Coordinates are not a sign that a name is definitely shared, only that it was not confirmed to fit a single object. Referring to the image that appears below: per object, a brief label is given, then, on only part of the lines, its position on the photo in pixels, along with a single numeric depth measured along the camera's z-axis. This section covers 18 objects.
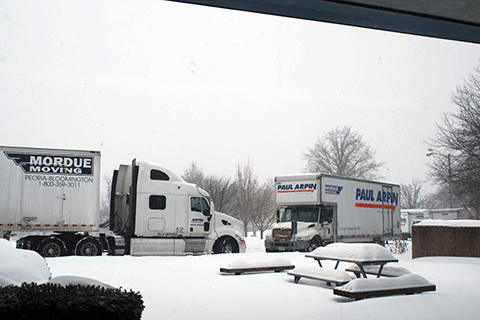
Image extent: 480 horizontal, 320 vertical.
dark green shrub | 3.57
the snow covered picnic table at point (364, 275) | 7.58
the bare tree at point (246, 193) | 40.66
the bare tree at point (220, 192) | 40.80
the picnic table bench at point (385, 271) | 9.50
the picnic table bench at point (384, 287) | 7.47
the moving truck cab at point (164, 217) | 17.36
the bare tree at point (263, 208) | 41.88
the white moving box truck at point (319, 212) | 20.23
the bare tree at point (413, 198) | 73.56
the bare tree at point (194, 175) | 48.38
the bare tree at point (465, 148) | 26.94
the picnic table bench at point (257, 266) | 10.74
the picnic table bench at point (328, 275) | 8.45
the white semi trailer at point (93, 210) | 16.52
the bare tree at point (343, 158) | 53.78
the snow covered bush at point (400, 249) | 20.13
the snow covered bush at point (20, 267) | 5.20
